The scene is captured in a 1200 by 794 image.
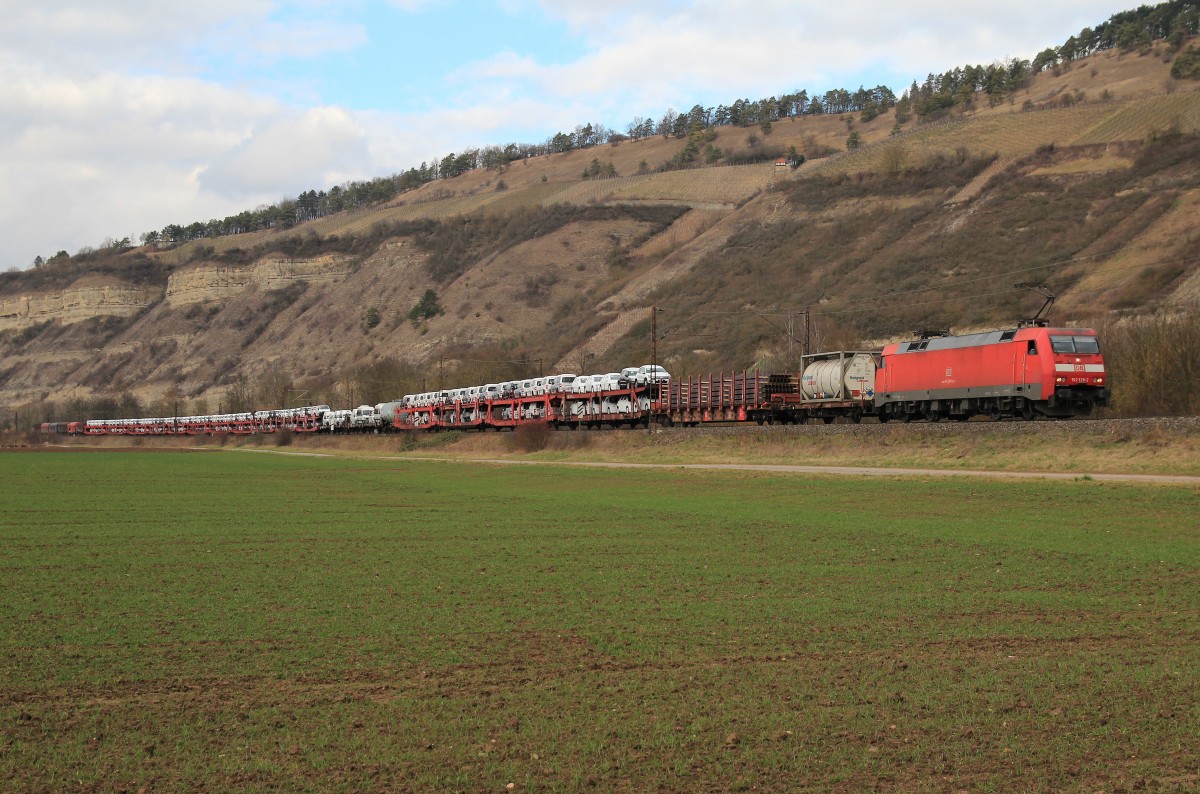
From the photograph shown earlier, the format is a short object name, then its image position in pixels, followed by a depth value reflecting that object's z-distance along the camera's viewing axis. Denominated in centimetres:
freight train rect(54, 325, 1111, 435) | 4056
